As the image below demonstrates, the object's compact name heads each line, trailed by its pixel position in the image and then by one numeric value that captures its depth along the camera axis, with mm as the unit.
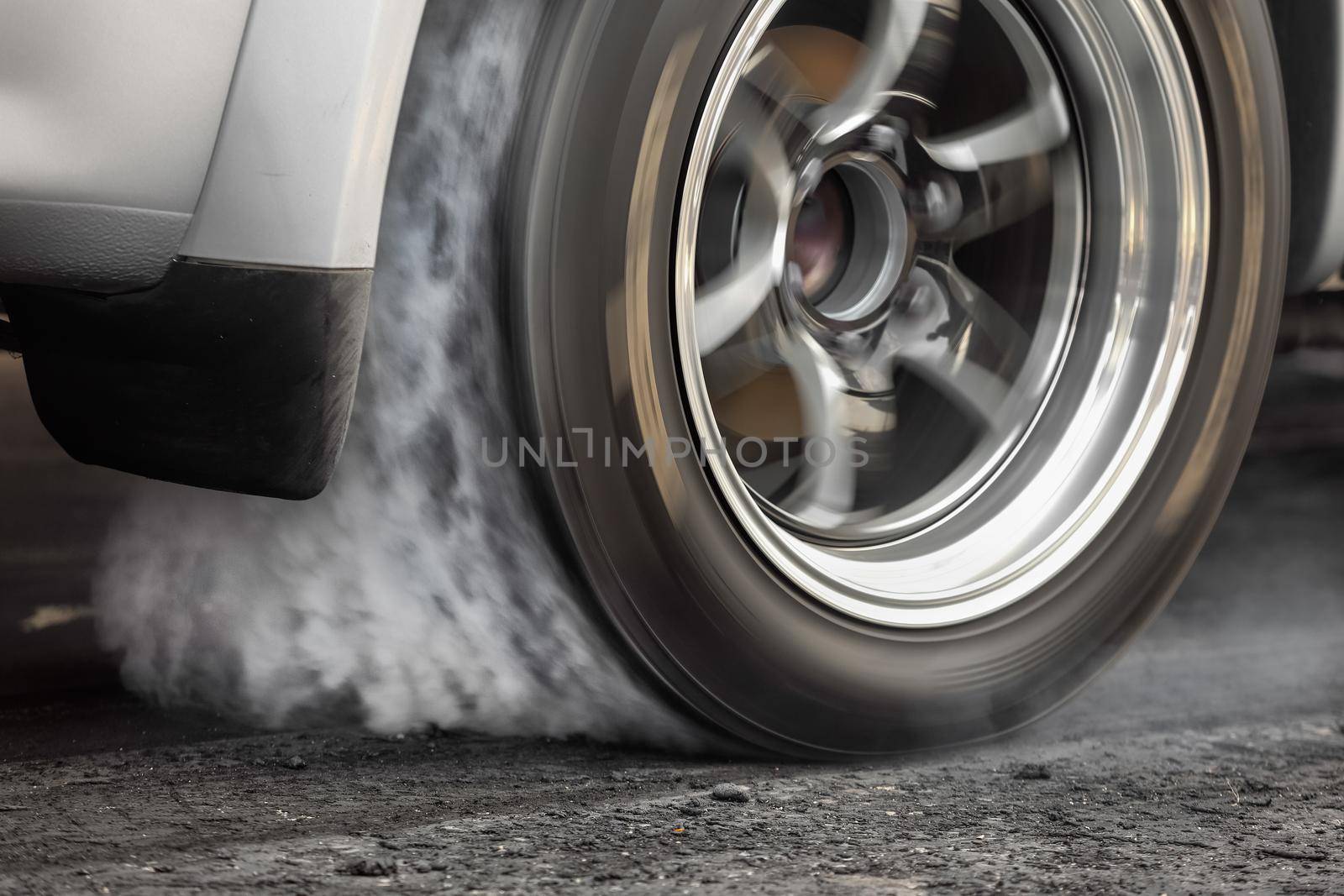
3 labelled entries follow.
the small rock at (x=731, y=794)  5412
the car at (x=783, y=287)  5299
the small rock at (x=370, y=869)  5299
